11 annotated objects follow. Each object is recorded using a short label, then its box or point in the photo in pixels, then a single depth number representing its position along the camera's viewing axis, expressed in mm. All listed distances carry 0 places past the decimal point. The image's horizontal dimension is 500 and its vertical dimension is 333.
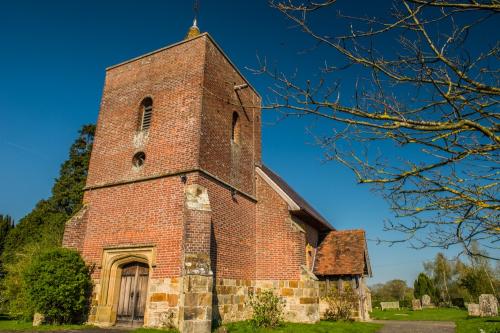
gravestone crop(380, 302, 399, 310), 38462
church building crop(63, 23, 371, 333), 10977
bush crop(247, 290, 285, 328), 11984
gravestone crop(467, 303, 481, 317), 21019
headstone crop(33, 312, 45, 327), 11109
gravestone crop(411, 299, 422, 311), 34531
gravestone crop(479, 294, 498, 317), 20359
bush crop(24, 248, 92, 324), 10750
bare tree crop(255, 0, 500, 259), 3764
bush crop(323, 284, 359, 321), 16266
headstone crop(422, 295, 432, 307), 39075
